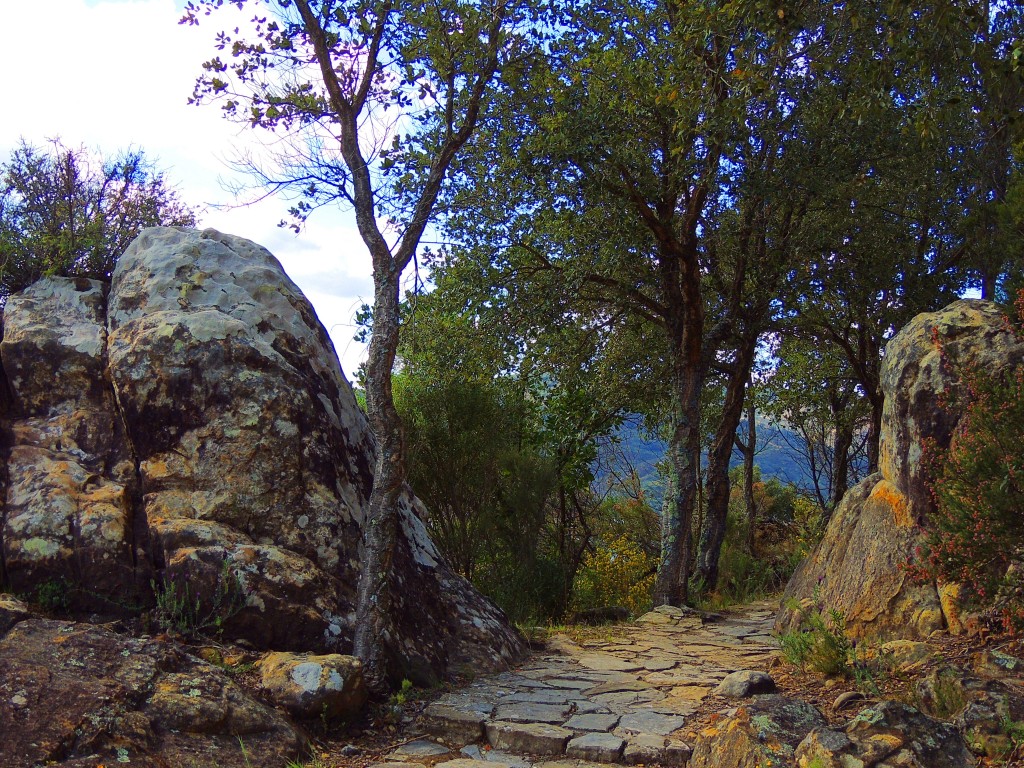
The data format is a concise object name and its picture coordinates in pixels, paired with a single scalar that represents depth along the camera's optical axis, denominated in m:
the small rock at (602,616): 10.34
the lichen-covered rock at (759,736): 4.06
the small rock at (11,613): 4.55
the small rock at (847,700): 5.12
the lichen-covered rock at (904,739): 3.69
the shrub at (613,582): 11.44
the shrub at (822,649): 5.89
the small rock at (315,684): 4.85
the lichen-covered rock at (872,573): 6.64
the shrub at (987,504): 4.88
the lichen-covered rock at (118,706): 3.90
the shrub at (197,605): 5.17
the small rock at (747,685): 5.87
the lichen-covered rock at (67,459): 5.23
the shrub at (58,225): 6.79
